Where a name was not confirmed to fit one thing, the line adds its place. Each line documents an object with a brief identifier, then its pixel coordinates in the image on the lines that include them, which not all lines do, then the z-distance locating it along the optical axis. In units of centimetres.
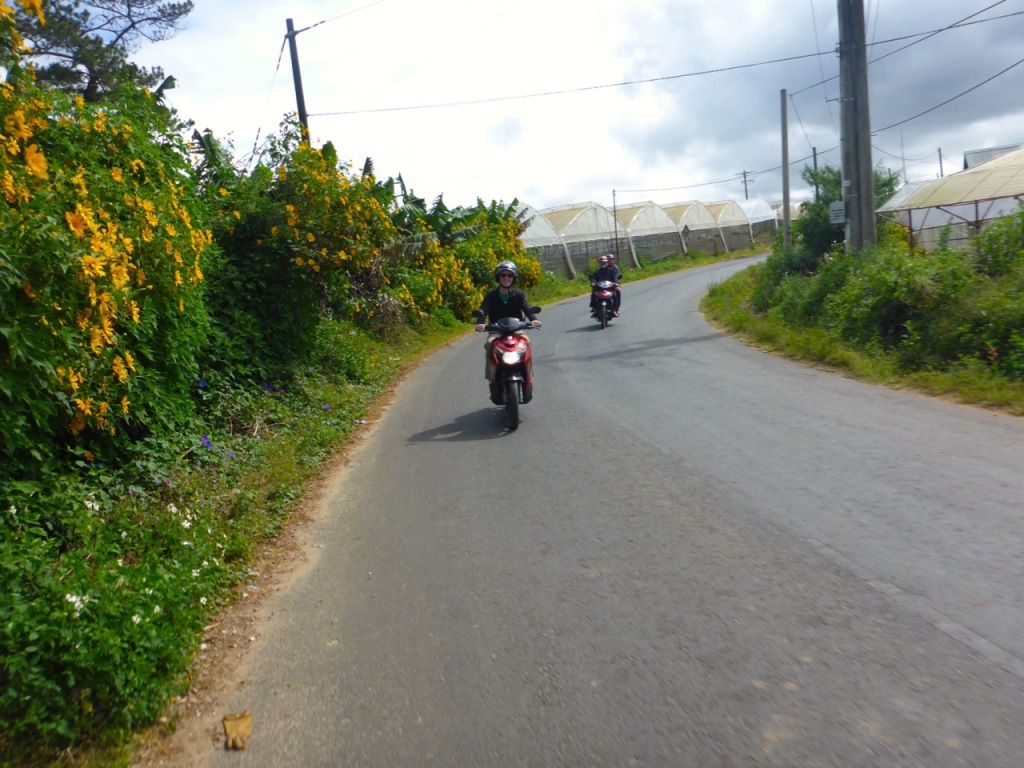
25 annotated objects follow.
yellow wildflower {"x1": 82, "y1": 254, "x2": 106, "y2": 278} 554
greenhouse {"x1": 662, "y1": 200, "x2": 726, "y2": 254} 5922
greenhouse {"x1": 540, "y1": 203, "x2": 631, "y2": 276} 4616
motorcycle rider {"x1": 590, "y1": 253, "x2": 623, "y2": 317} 2173
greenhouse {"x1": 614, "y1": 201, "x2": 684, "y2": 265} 5281
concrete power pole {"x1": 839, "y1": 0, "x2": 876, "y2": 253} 1509
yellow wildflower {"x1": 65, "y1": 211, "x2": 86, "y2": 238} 567
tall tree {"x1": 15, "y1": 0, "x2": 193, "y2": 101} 1711
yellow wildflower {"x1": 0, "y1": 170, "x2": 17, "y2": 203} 530
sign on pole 1570
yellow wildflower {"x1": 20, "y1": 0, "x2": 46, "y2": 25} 521
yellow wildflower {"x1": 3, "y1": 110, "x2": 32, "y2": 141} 602
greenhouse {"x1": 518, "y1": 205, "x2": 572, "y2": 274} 4272
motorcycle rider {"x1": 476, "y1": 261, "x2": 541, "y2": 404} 1061
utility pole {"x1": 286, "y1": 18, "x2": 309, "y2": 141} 2142
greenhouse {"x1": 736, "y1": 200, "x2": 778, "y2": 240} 7050
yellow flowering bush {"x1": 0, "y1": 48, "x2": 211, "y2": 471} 527
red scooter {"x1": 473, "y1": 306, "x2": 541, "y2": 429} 966
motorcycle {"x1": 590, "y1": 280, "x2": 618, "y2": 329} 2109
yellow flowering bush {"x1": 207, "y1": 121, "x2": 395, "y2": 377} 1201
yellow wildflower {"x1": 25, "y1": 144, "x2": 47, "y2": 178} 550
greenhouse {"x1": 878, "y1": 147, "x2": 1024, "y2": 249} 2170
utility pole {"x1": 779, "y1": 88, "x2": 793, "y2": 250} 2941
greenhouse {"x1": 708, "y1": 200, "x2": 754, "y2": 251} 6508
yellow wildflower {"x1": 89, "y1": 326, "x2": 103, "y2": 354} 585
